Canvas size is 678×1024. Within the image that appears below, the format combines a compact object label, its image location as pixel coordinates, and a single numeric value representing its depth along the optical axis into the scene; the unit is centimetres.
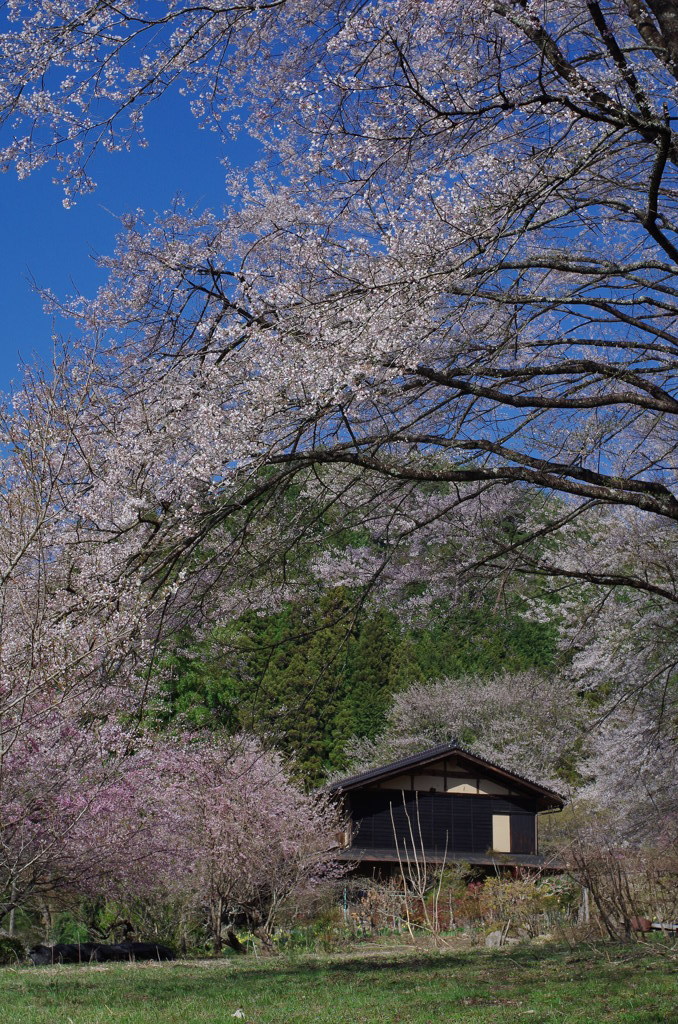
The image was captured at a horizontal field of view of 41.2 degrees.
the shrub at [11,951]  1248
